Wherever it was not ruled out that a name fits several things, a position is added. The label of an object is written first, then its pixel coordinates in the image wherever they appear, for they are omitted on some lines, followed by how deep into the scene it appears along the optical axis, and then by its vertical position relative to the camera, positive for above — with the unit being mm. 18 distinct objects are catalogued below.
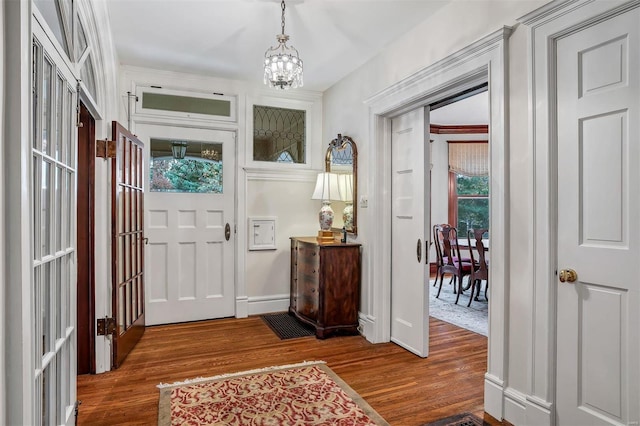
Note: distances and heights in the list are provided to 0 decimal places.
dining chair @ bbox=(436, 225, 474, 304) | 4957 -713
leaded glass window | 4387 +901
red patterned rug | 2162 -1177
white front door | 3947 -148
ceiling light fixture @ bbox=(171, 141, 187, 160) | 4051 +656
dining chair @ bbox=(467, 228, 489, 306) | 4512 -676
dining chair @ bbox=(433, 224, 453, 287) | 5441 -591
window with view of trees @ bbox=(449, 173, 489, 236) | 7285 +180
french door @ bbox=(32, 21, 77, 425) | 1358 -99
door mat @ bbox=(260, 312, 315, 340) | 3676 -1178
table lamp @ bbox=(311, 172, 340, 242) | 3904 +152
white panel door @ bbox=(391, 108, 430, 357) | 3105 -183
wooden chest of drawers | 3561 -726
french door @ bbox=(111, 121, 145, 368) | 2891 -262
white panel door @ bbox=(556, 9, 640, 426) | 1678 -59
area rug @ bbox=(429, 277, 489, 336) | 4060 -1202
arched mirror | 3824 +354
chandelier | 2498 +925
